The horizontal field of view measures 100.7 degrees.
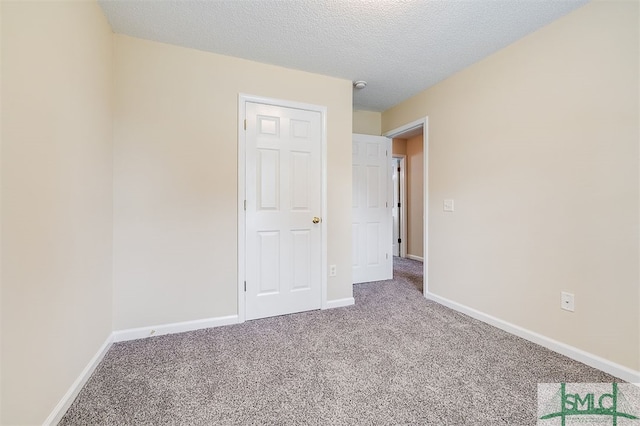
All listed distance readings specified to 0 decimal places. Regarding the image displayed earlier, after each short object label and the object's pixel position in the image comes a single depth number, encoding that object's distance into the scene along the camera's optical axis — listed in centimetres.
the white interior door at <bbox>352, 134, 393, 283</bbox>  361
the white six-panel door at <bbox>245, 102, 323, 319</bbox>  243
